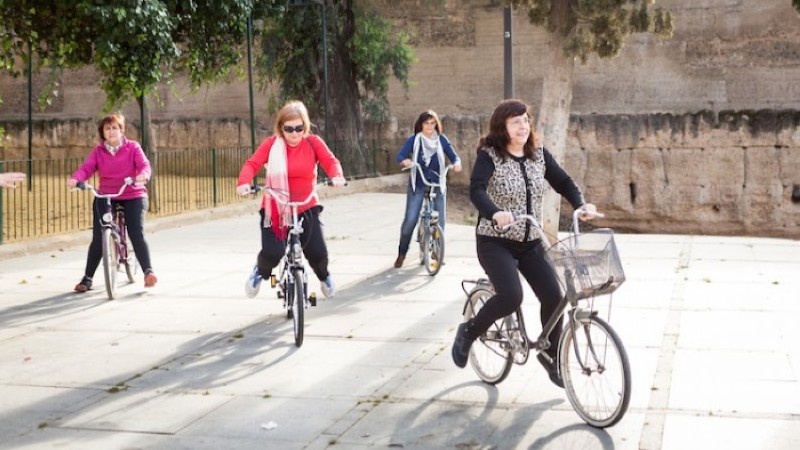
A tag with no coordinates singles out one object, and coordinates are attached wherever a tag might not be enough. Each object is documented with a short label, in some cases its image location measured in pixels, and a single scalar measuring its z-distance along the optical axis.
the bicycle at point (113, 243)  9.89
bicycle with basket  5.35
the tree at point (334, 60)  24.36
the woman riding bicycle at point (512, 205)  6.09
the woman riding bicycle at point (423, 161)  11.70
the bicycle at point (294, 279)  7.79
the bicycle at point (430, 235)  11.31
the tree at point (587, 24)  20.08
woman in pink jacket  10.16
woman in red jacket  8.27
